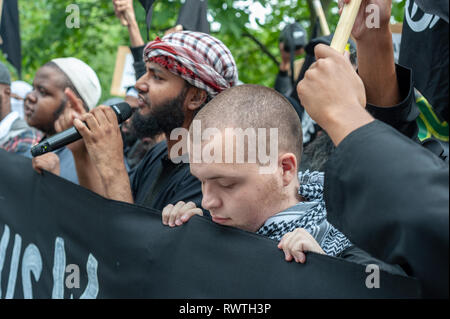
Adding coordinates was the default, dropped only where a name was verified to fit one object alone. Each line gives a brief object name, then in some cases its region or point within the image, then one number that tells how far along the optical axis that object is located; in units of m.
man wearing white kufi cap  3.44
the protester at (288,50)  5.26
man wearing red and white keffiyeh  2.43
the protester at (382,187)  1.02
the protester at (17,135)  3.83
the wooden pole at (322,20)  4.48
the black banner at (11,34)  4.52
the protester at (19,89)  6.05
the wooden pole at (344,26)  1.35
